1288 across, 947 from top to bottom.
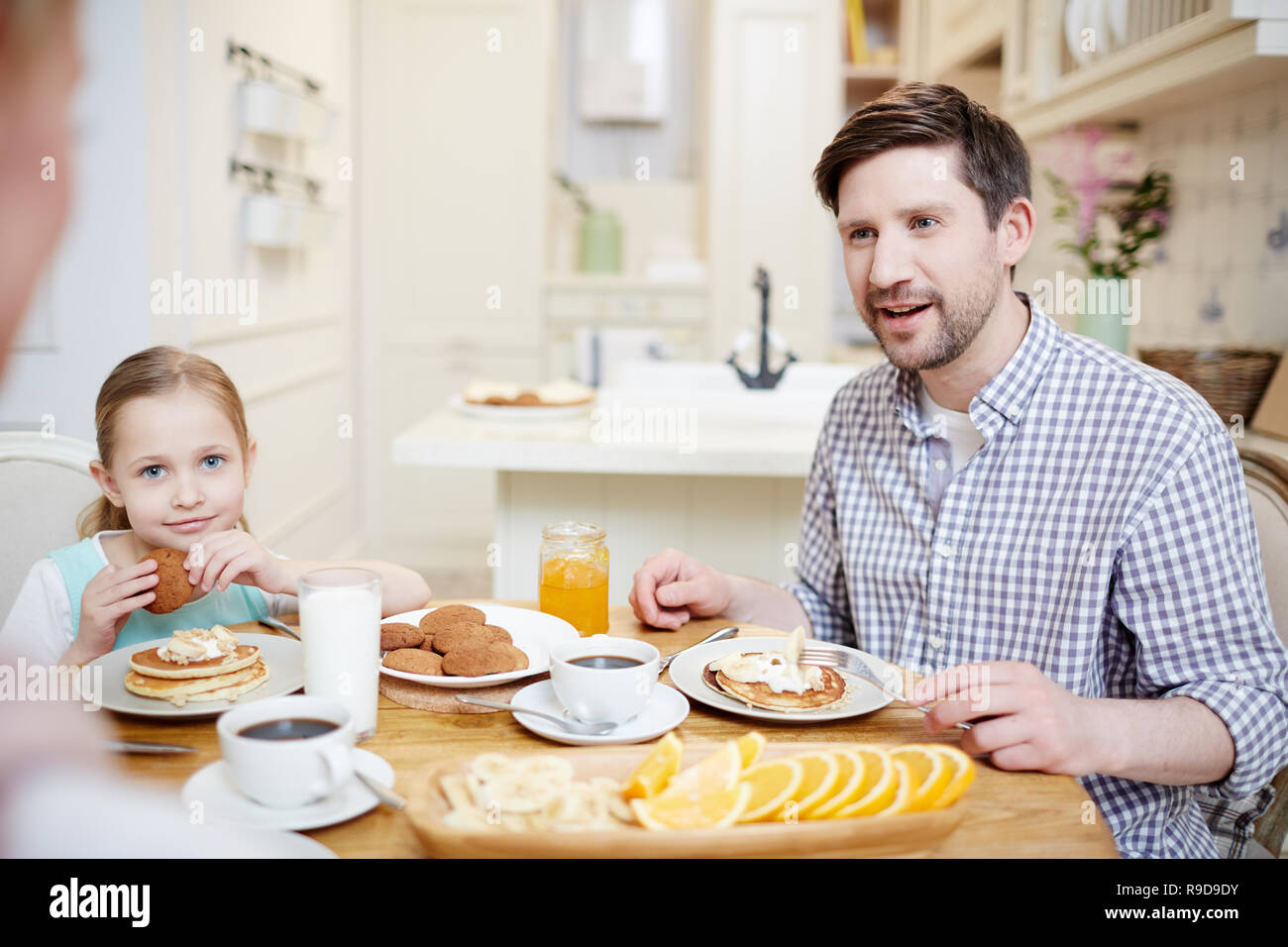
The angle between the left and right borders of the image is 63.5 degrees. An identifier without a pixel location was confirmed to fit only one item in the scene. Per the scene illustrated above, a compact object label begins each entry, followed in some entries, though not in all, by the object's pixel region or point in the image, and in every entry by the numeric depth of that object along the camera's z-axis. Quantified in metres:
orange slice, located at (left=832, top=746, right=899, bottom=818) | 0.70
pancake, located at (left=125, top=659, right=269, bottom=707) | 0.90
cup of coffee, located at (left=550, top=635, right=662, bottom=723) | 0.85
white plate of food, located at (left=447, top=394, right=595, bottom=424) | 2.22
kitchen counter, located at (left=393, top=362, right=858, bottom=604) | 1.98
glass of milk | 0.84
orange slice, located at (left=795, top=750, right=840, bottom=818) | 0.70
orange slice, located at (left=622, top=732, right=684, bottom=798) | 0.69
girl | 1.12
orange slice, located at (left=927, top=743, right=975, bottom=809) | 0.69
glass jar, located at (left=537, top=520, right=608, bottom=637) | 1.19
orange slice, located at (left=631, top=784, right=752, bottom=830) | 0.67
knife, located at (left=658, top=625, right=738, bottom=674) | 1.13
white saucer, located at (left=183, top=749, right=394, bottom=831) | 0.69
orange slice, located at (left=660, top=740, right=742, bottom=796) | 0.70
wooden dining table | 0.72
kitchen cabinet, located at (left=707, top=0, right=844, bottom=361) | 4.45
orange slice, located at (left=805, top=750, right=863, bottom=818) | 0.70
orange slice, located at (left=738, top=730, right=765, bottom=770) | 0.73
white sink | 2.41
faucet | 2.59
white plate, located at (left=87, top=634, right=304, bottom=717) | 0.89
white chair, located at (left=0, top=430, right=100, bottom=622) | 1.36
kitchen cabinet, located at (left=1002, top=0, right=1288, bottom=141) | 1.74
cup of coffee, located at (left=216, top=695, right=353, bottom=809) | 0.68
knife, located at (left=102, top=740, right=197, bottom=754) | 0.77
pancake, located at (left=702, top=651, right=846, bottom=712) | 0.93
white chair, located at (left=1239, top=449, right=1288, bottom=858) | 1.16
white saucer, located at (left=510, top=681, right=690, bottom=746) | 0.86
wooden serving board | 0.60
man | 1.04
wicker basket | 1.91
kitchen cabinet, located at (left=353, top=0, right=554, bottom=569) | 4.43
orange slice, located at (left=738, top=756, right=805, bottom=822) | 0.68
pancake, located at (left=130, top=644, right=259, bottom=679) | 0.92
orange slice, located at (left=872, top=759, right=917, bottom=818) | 0.69
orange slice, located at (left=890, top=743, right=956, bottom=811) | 0.70
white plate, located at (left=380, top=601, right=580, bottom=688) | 0.98
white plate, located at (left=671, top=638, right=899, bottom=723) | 0.92
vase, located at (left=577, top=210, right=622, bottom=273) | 4.80
